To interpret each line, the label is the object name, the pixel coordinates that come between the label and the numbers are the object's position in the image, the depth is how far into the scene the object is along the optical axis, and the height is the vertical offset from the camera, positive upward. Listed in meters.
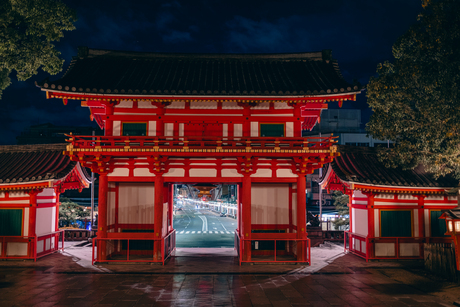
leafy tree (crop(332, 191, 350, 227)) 32.26 -2.35
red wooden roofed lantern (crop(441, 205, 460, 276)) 12.70 -1.79
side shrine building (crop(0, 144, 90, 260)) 16.92 -1.02
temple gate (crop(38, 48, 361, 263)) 15.69 +2.01
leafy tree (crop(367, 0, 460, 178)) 15.05 +4.61
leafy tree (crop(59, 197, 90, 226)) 30.53 -2.93
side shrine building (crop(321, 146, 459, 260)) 17.39 -1.37
